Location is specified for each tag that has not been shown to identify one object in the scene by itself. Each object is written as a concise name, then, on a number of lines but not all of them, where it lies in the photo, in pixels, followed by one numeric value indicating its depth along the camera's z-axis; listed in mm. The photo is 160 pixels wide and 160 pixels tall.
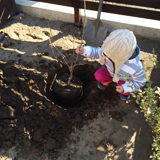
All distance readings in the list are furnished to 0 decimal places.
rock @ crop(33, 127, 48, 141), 2193
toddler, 1835
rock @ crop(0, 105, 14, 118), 2302
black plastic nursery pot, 2701
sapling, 2596
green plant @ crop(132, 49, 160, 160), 1744
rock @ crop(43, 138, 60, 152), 2123
